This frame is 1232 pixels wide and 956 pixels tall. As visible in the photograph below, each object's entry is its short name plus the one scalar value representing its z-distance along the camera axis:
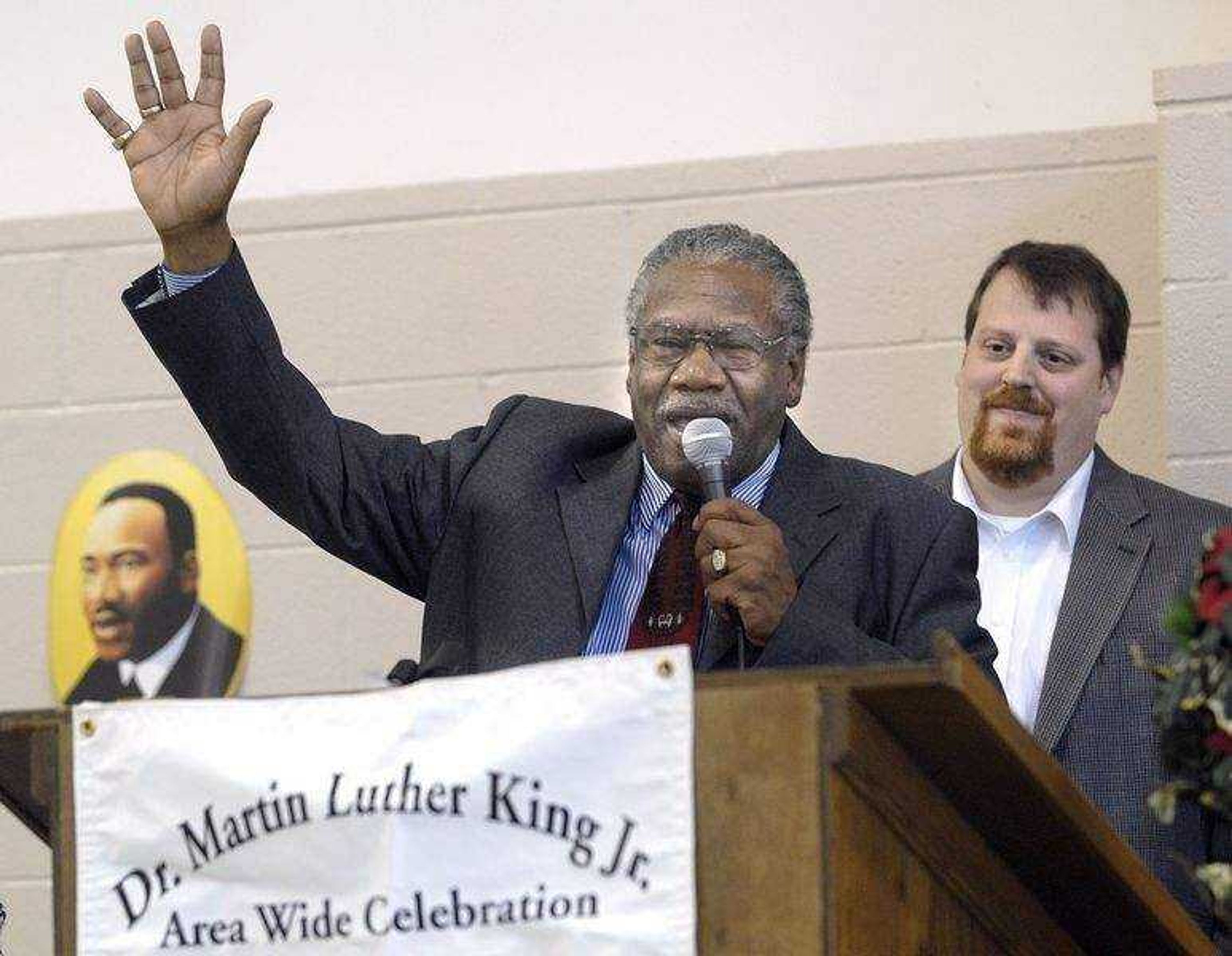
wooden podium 6.27
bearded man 7.35
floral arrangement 6.37
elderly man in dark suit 6.75
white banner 6.28
